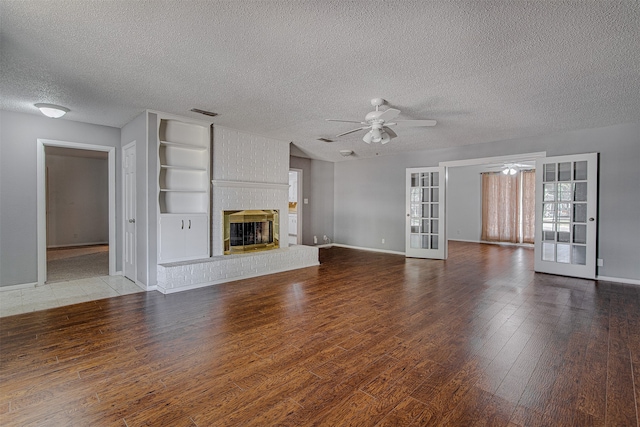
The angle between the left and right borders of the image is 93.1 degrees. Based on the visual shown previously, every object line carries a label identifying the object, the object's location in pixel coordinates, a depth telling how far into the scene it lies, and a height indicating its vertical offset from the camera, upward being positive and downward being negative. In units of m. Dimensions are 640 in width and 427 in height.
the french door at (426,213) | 6.77 -0.09
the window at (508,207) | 9.15 +0.09
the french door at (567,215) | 4.98 -0.08
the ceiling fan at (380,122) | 3.68 +1.12
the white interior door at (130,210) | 4.75 -0.04
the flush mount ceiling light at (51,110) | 3.87 +1.25
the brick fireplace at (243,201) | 4.37 +0.13
